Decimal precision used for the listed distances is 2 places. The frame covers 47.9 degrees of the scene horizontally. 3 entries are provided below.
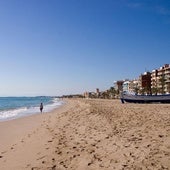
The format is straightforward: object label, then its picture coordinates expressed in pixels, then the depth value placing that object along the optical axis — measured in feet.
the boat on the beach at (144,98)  115.38
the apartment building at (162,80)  243.50
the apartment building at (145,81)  310.89
